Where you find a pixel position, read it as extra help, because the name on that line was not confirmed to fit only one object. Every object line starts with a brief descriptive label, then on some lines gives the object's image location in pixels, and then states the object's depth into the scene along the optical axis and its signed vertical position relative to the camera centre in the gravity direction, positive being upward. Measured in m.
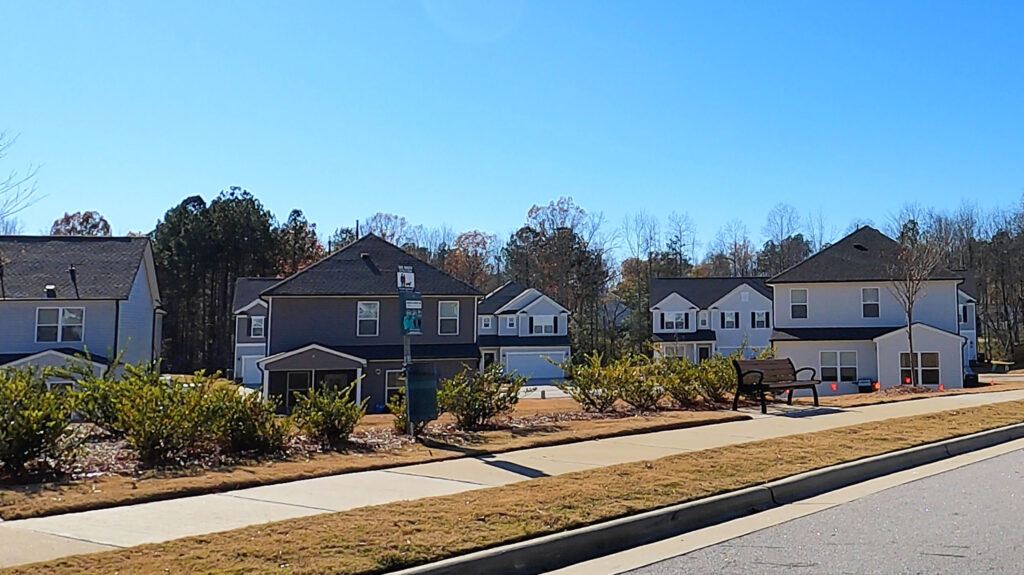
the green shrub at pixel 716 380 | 18.84 -0.52
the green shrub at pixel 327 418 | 11.76 -0.86
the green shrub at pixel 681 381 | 18.22 -0.54
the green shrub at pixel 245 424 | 10.79 -0.89
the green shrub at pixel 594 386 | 17.19 -0.60
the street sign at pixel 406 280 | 13.08 +1.11
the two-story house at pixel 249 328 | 55.22 +1.64
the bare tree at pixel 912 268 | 33.44 +3.56
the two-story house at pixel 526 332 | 63.12 +1.66
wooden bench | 18.09 -0.44
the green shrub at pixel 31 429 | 8.97 -0.79
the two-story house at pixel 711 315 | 64.31 +3.04
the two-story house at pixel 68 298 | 35.53 +2.26
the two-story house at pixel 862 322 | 37.28 +1.53
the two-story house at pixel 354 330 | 36.56 +1.03
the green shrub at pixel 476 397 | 13.91 -0.69
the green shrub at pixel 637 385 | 17.23 -0.59
